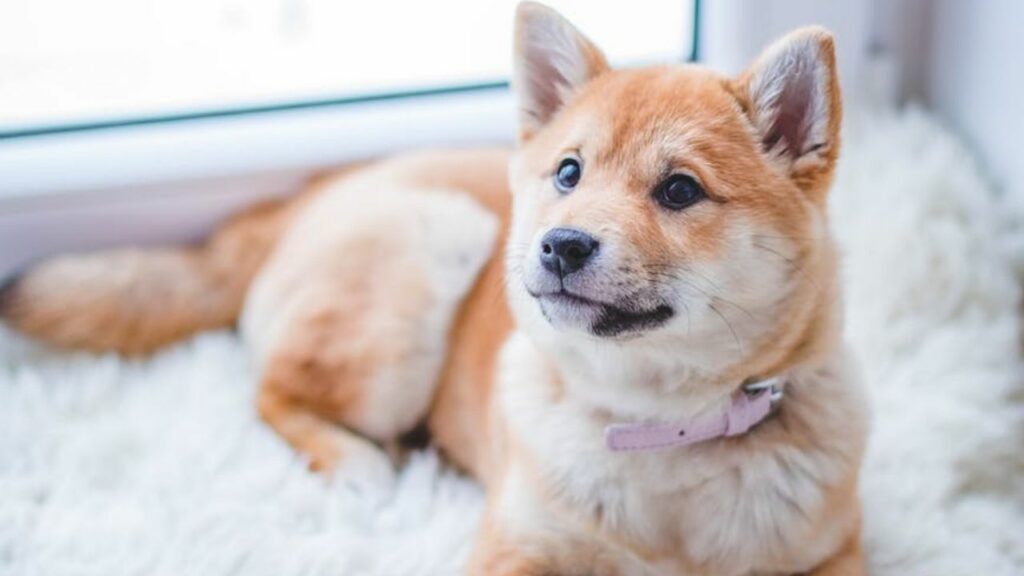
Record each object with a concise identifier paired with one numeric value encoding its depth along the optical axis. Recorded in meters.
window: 1.53
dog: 0.94
